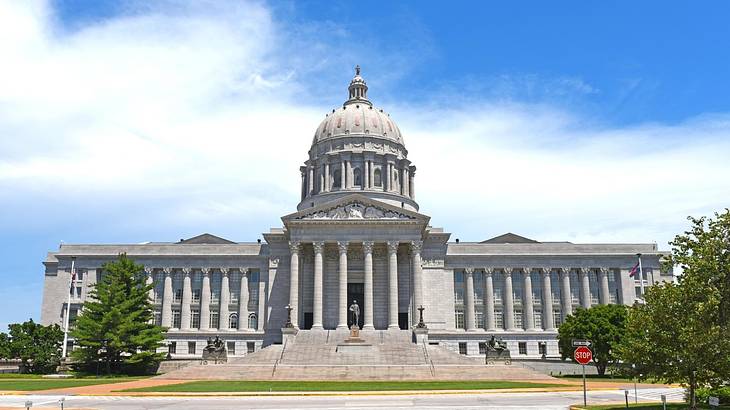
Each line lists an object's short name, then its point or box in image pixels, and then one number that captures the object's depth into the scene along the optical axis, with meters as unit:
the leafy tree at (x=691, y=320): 24.55
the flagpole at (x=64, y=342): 68.75
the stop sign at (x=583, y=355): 27.46
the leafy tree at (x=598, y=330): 60.94
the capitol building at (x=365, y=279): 78.06
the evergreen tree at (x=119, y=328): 61.38
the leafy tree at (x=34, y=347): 63.06
